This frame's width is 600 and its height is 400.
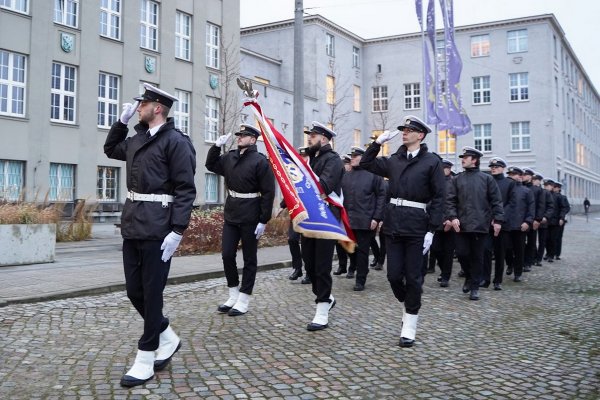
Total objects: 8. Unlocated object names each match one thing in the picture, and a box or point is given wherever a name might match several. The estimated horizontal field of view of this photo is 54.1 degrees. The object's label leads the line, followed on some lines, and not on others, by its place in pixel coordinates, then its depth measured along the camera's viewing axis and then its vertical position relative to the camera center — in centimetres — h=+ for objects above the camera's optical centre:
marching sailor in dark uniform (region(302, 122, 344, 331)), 650 -32
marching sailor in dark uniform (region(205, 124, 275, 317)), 693 +11
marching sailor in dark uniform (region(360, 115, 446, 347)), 602 +8
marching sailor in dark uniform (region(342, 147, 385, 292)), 984 +19
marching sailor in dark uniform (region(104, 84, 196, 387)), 458 +1
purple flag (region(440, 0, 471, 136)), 2341 +552
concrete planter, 1067 -58
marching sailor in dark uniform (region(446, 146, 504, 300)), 888 +5
